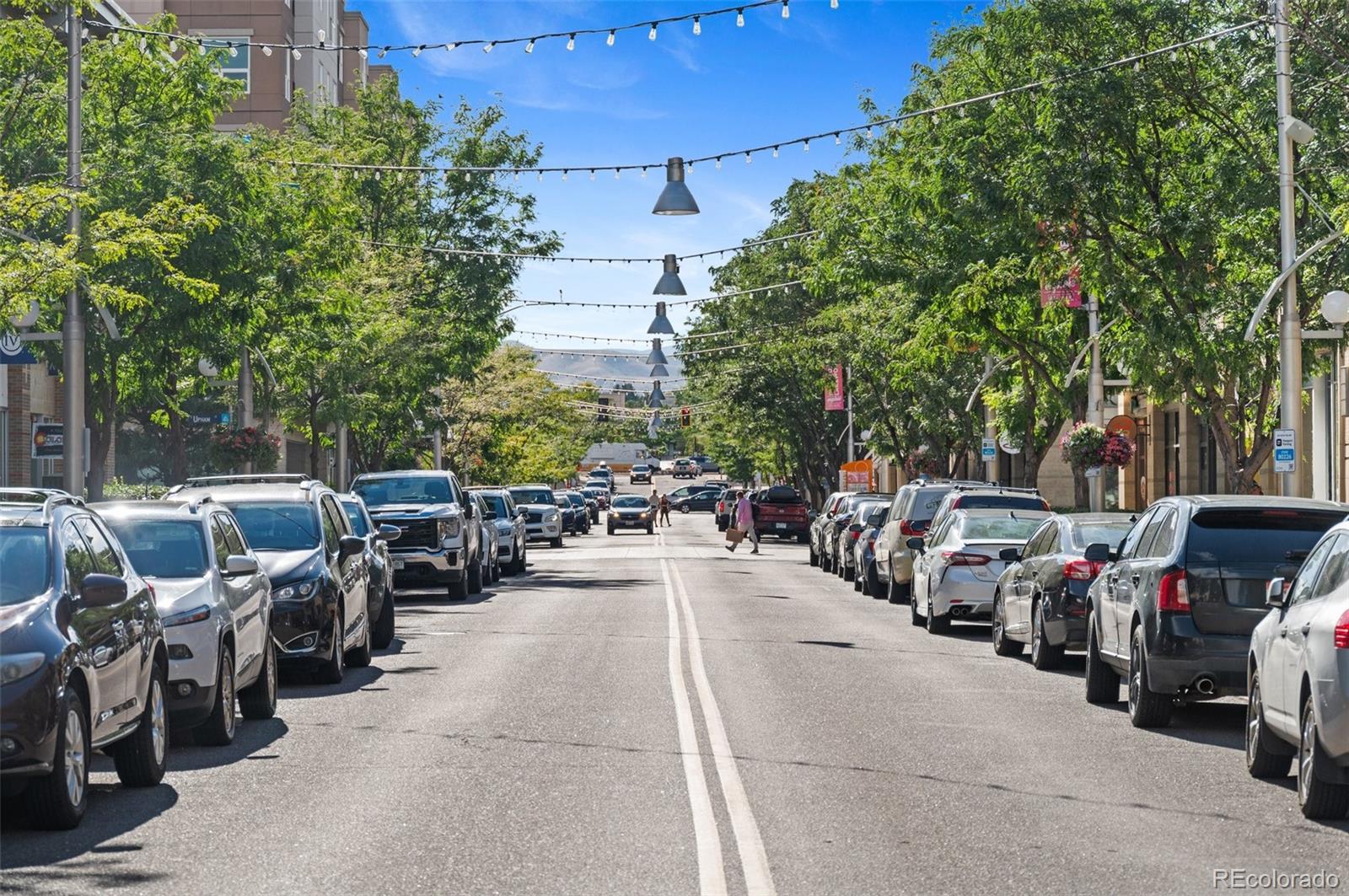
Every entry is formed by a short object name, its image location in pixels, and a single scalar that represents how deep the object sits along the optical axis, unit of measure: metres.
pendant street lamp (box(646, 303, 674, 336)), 40.81
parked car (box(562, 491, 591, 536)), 79.44
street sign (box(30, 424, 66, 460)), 33.44
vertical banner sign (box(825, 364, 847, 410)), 61.56
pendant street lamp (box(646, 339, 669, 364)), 55.53
